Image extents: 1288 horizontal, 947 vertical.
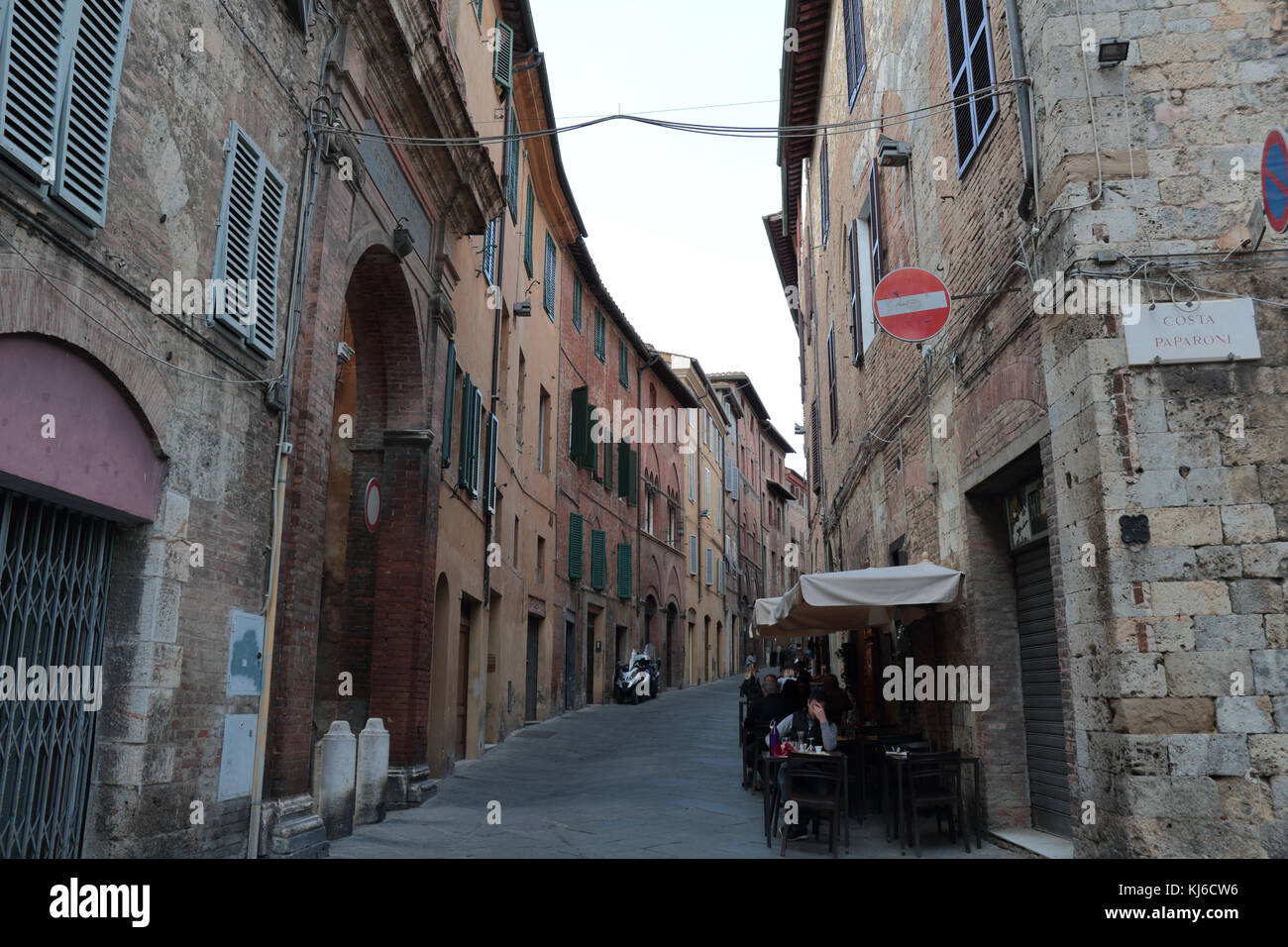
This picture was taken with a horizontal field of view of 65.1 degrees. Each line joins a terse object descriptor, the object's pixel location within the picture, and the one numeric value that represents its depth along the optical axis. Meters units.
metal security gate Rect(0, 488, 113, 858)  4.78
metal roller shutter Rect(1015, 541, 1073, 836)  7.09
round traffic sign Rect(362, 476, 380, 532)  10.37
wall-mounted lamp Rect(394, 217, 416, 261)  9.61
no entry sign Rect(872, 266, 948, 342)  7.93
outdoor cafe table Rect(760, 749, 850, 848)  7.82
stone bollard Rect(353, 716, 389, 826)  8.77
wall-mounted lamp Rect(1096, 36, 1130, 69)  6.00
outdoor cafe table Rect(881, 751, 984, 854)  7.59
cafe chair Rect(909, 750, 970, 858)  7.56
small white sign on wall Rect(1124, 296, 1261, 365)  5.63
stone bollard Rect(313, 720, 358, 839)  8.02
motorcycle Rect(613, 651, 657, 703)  23.86
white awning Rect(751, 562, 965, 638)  7.57
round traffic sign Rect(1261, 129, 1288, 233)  5.32
